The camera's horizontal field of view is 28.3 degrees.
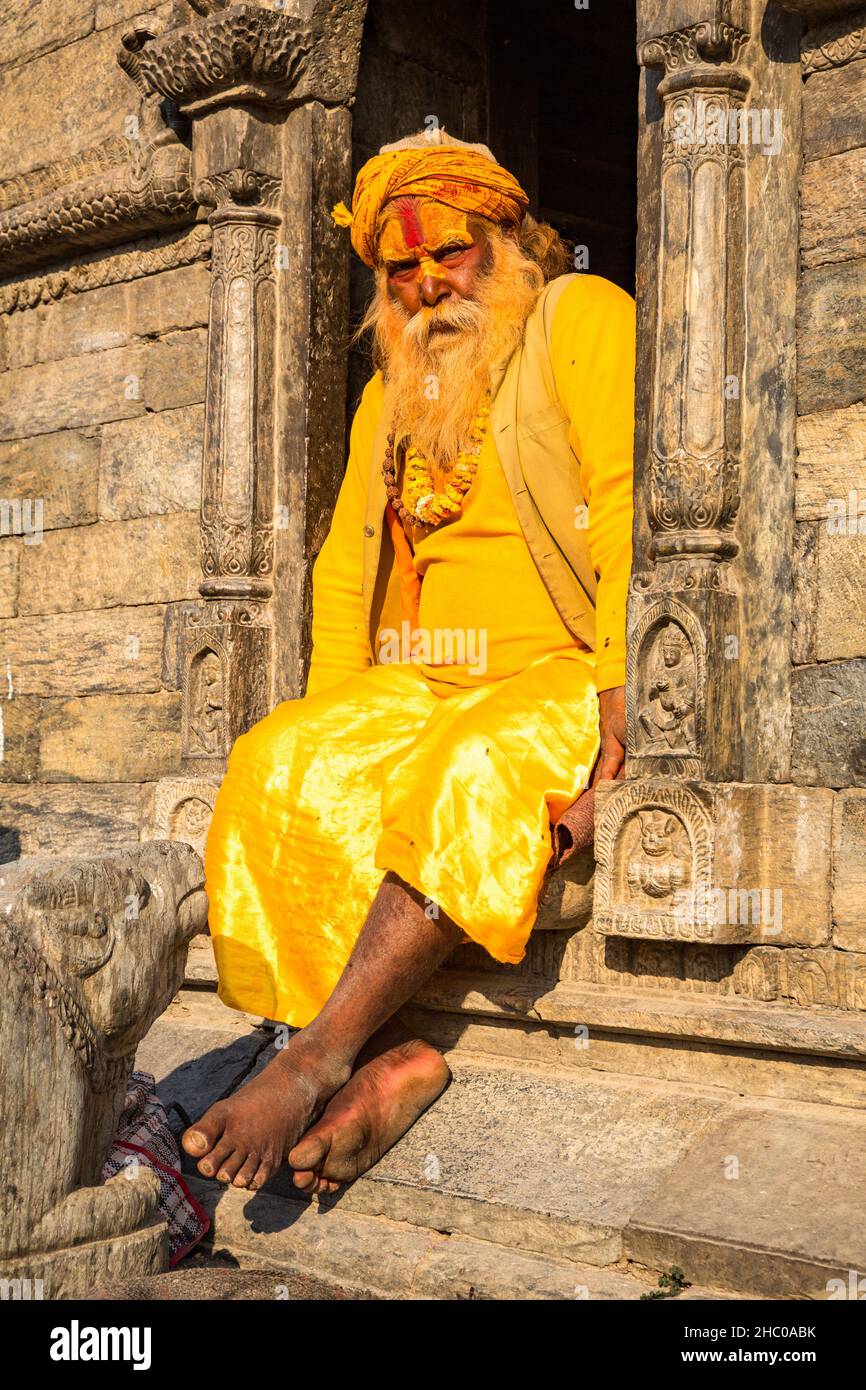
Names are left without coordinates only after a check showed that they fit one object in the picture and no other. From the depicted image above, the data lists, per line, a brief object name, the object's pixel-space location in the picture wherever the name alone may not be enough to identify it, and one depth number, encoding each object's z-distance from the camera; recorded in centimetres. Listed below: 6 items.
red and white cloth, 377
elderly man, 379
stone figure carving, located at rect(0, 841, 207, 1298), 310
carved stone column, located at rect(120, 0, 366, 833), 525
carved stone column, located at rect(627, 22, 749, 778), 375
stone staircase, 320
